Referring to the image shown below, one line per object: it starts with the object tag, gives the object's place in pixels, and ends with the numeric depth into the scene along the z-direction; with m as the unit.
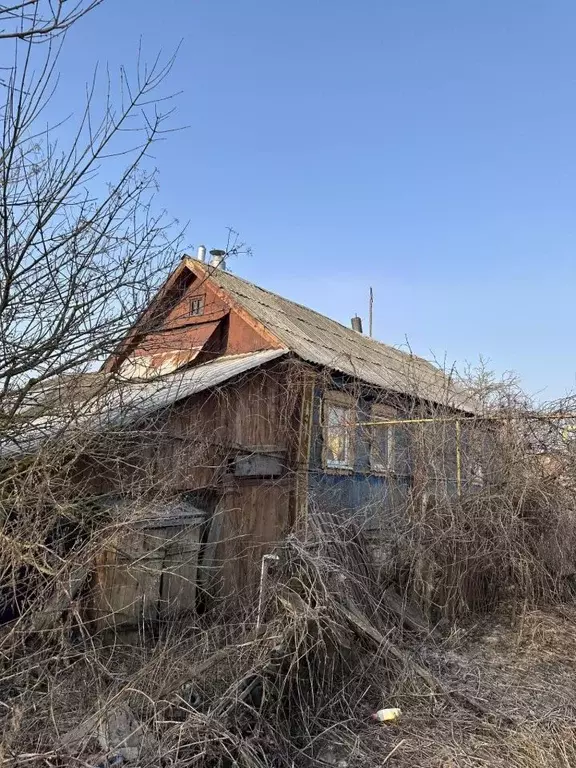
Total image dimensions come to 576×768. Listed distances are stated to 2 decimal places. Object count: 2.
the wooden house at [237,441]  5.71
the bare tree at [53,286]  4.49
